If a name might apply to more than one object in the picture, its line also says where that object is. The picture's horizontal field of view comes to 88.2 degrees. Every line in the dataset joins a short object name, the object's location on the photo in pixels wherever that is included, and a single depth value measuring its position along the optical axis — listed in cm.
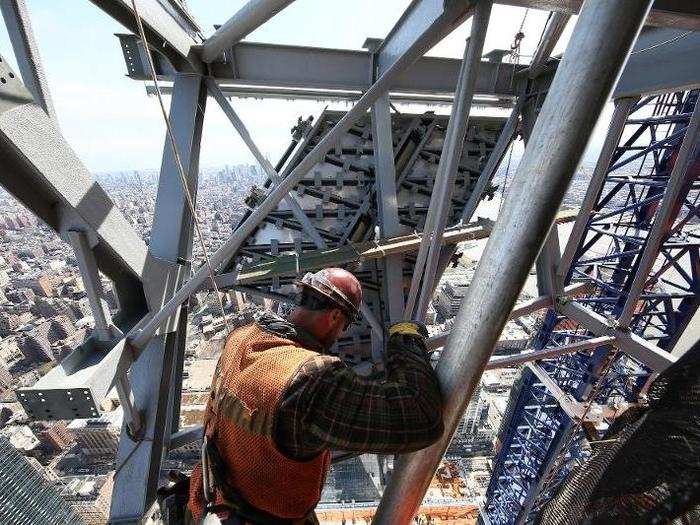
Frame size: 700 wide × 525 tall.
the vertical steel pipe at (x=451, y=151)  221
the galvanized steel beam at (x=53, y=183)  181
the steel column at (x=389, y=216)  401
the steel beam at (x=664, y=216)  334
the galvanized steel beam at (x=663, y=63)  299
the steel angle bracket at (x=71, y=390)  212
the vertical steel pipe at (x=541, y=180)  94
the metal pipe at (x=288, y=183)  260
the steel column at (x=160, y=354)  299
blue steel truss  546
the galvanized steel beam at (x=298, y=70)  349
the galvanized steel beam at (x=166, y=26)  253
